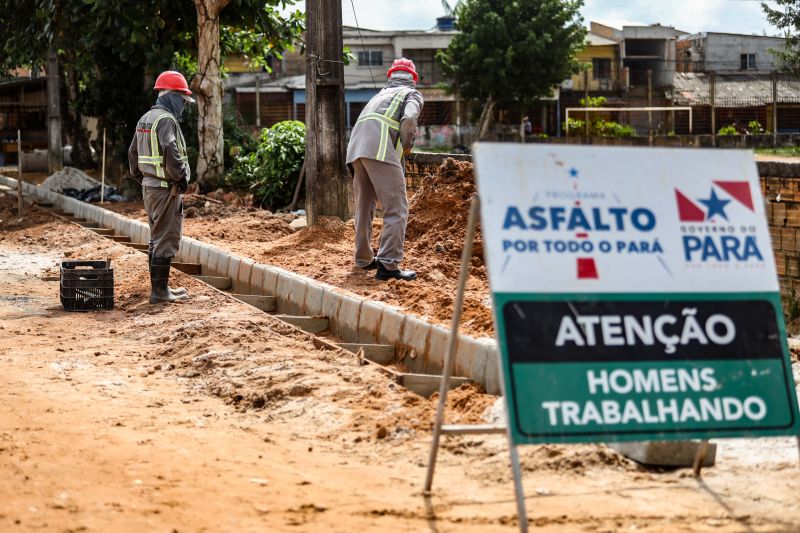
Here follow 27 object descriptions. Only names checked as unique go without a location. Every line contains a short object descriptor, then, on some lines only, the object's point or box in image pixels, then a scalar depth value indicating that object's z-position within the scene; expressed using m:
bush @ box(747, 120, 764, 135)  44.41
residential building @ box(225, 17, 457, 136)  56.12
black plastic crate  11.48
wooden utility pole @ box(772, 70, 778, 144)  37.59
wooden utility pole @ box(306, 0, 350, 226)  14.02
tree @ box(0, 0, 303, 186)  21.27
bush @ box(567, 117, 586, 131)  45.53
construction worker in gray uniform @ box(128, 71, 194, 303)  11.02
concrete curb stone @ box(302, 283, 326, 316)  10.44
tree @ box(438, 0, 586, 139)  50.38
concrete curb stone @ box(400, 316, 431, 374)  8.34
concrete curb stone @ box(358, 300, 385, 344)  9.23
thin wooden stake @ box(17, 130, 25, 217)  20.66
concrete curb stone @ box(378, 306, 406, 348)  8.83
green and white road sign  4.98
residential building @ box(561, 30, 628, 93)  59.87
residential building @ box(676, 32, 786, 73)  61.68
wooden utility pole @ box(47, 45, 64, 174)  28.02
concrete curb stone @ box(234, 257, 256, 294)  12.45
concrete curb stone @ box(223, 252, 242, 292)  12.80
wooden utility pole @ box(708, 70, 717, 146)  41.00
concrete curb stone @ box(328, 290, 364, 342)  9.59
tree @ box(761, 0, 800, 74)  37.16
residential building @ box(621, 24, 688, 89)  60.53
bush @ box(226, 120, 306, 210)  18.06
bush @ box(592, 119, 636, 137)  42.19
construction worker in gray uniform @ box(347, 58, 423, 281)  10.26
